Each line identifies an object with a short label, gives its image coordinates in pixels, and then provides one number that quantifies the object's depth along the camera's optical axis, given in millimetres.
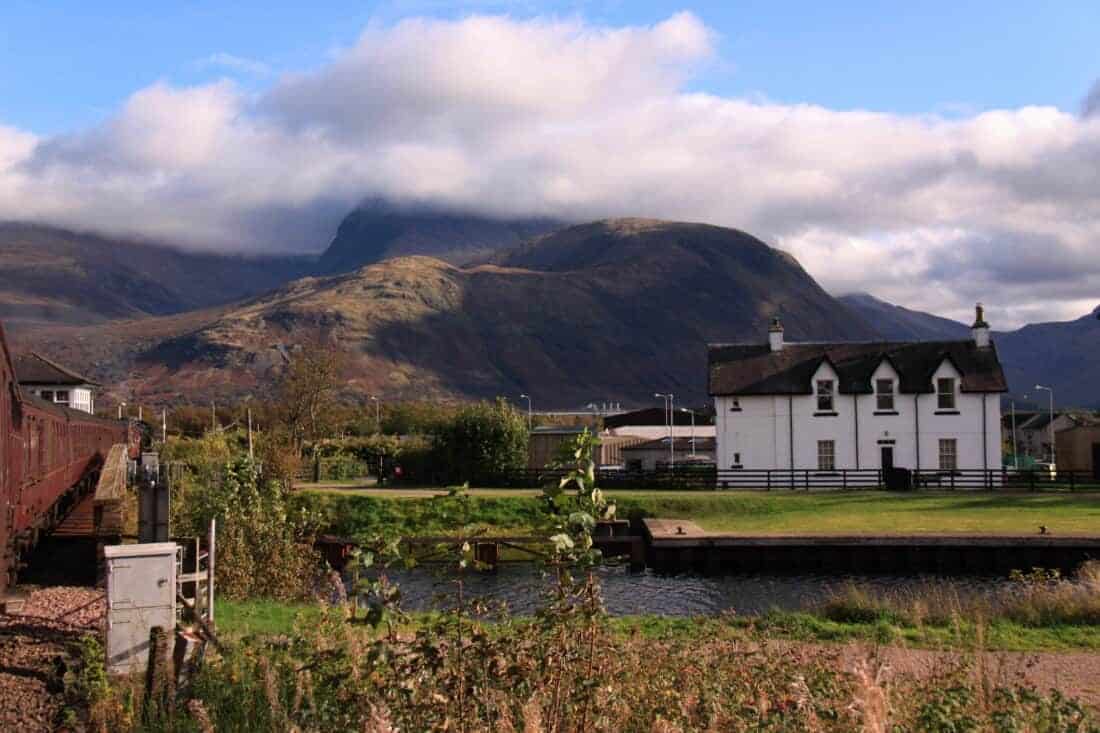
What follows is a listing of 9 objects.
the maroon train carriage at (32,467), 16984
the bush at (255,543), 22672
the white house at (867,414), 57188
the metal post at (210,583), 15695
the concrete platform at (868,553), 34938
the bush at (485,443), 62312
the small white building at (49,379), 88000
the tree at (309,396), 78625
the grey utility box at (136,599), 12727
